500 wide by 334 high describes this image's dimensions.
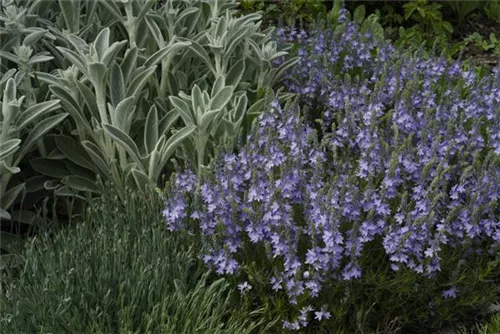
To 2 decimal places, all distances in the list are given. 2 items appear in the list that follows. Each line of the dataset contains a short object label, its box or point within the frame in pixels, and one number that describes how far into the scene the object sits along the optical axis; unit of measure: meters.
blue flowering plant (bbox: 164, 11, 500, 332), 2.69
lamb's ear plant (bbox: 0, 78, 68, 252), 3.06
